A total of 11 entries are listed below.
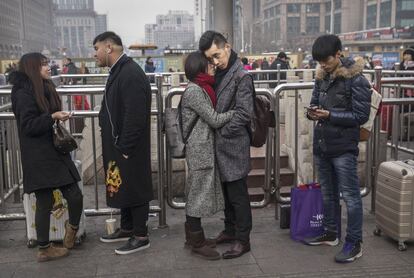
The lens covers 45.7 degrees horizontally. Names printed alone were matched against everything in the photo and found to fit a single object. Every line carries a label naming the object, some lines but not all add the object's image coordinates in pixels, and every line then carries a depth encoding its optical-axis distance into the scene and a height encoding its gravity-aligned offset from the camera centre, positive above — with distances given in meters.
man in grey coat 4.07 -0.52
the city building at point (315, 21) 78.80 +9.17
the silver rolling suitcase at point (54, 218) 4.52 -1.36
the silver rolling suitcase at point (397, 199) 4.27 -1.19
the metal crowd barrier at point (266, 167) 4.77 -1.01
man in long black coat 4.12 -0.56
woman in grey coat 4.06 -0.61
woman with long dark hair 4.05 -0.58
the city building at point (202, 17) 51.67 +5.36
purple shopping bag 4.62 -1.36
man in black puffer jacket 3.96 -0.45
